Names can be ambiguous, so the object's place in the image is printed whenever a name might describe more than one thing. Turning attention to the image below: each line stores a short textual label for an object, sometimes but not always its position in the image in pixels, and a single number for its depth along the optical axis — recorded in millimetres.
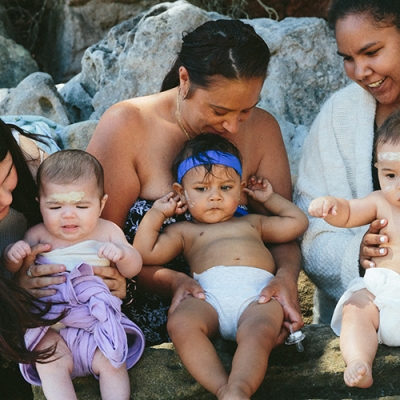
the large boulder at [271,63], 4652
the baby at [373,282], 2516
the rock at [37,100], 4891
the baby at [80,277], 2512
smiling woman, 3078
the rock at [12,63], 5793
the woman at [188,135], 2973
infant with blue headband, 2668
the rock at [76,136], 4410
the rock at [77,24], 6113
